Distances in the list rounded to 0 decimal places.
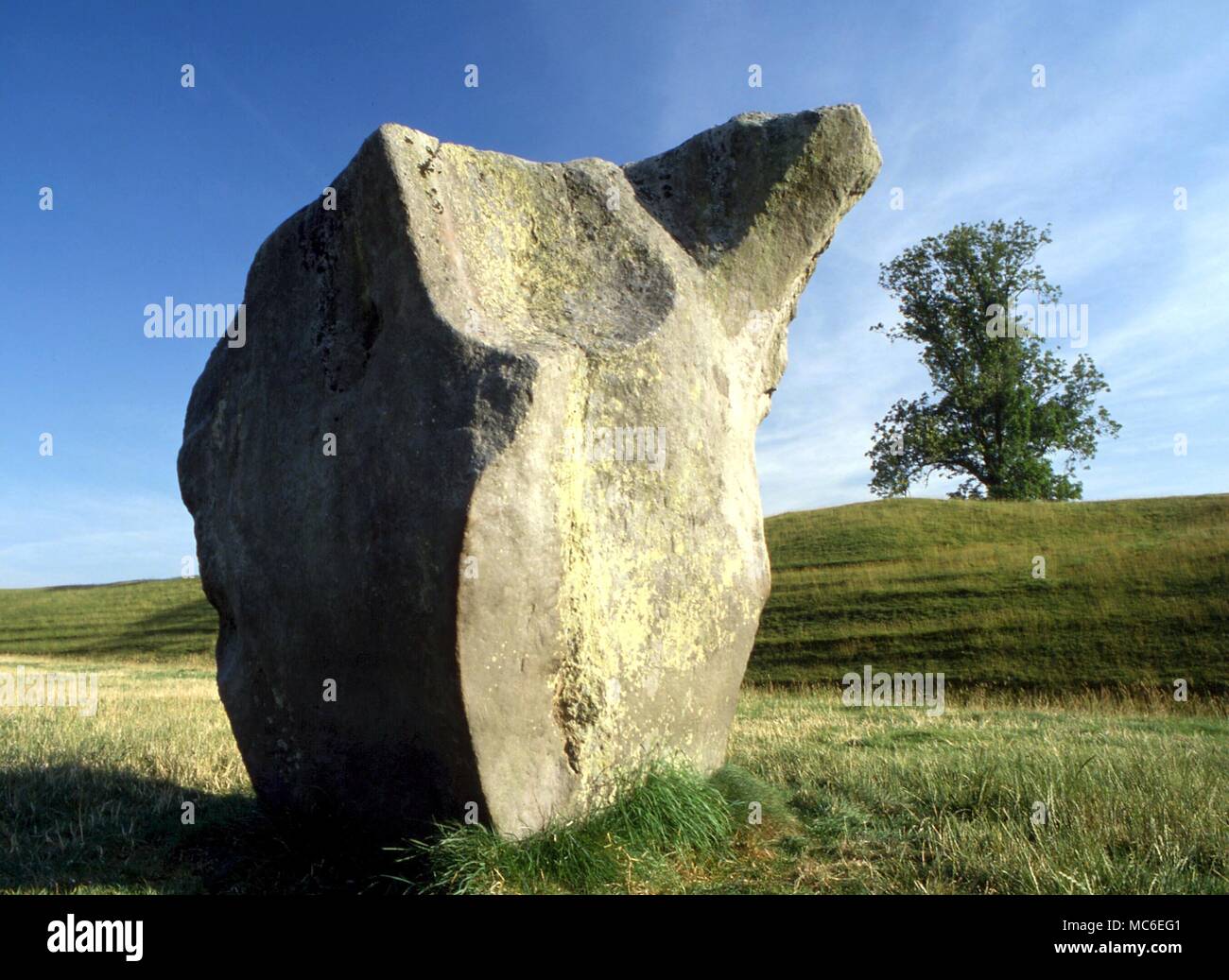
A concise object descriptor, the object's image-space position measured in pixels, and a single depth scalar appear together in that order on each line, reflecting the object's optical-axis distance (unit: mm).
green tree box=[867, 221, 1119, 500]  40906
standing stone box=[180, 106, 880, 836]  5023
